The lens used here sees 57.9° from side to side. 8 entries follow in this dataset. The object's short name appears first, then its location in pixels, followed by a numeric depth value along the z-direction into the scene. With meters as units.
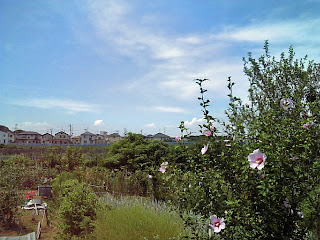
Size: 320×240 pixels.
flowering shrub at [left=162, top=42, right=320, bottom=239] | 2.14
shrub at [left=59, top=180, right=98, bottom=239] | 4.27
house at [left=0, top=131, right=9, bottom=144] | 50.59
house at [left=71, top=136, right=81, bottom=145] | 63.75
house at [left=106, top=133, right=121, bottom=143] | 61.16
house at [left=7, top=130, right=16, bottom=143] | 56.12
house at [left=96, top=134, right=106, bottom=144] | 62.12
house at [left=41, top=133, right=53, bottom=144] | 59.44
